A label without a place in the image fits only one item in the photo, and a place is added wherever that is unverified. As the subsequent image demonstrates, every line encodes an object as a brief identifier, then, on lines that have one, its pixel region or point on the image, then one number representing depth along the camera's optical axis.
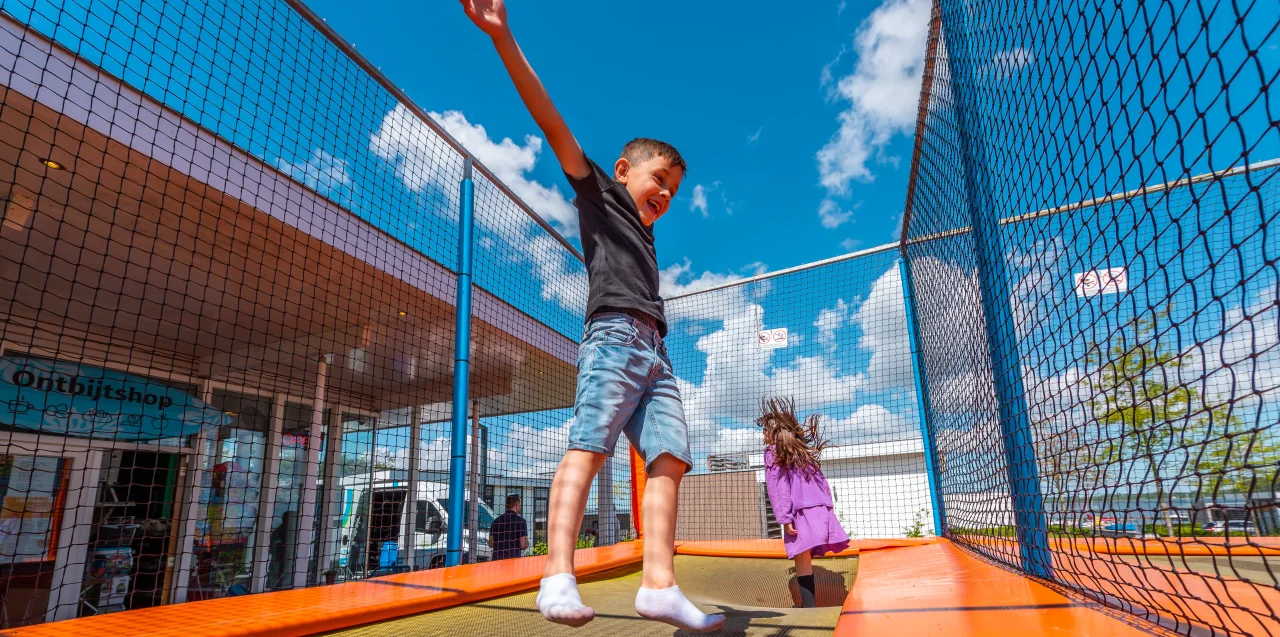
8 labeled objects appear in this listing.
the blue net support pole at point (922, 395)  4.72
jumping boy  1.40
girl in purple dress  3.50
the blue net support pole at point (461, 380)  3.39
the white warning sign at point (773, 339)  5.68
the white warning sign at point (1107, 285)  1.59
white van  7.82
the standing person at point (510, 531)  6.23
